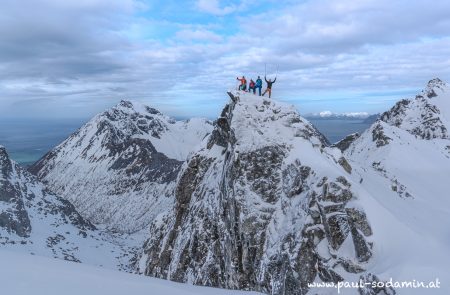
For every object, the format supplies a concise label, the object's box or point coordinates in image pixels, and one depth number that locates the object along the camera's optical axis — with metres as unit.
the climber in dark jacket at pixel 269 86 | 45.26
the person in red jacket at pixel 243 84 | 50.18
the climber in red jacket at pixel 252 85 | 49.62
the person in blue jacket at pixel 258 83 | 47.28
